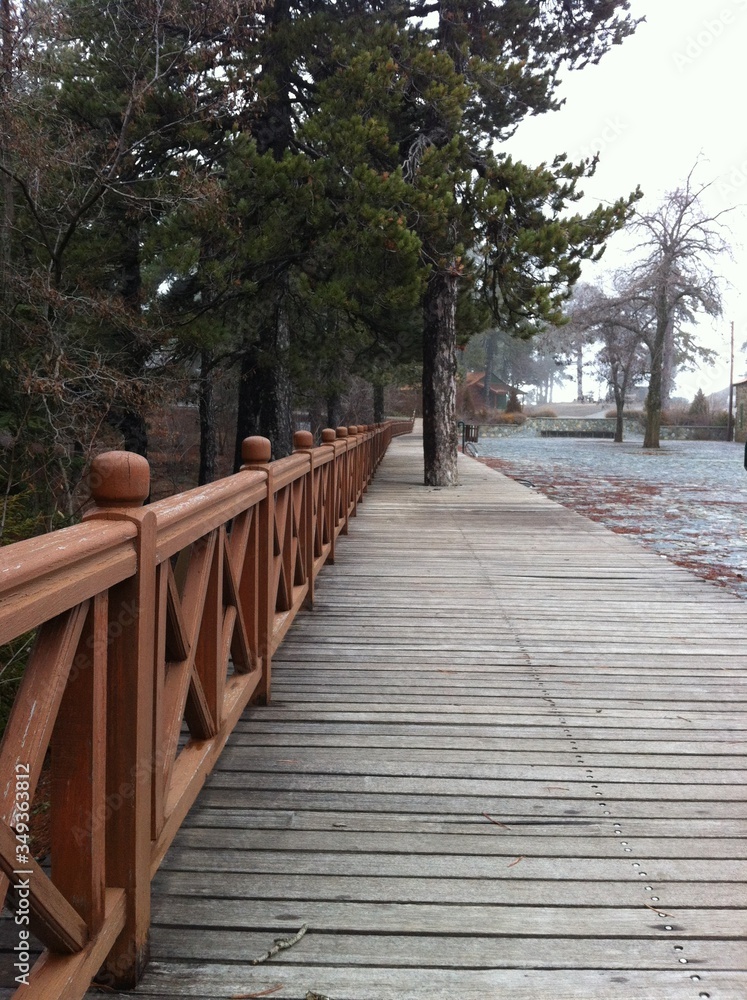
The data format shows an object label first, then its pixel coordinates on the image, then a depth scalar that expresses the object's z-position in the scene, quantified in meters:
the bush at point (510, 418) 56.92
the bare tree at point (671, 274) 32.88
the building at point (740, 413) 46.31
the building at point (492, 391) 77.25
